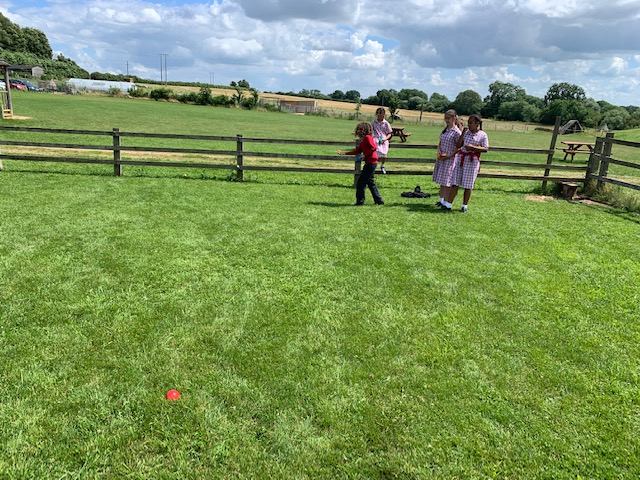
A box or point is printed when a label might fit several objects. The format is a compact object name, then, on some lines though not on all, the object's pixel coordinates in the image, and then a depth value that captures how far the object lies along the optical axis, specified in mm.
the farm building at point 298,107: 72188
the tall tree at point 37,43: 103625
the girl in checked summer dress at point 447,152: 8570
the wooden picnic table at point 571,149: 18784
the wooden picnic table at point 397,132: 22986
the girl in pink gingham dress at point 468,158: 8078
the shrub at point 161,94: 68656
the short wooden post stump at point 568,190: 10594
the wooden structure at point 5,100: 20344
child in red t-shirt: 8375
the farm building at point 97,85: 70875
